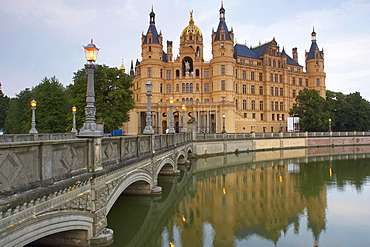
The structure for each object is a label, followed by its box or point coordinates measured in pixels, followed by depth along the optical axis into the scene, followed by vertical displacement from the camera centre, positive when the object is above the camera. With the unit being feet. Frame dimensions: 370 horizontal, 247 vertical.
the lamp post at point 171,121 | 71.92 +2.44
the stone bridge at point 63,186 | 16.79 -4.06
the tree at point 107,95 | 109.50 +13.99
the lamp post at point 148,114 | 48.97 +3.06
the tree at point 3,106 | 211.41 +19.98
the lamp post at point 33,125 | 69.46 +1.62
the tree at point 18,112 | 154.25 +11.11
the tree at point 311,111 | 187.62 +12.00
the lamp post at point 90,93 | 26.89 +3.78
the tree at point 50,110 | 129.08 +10.02
